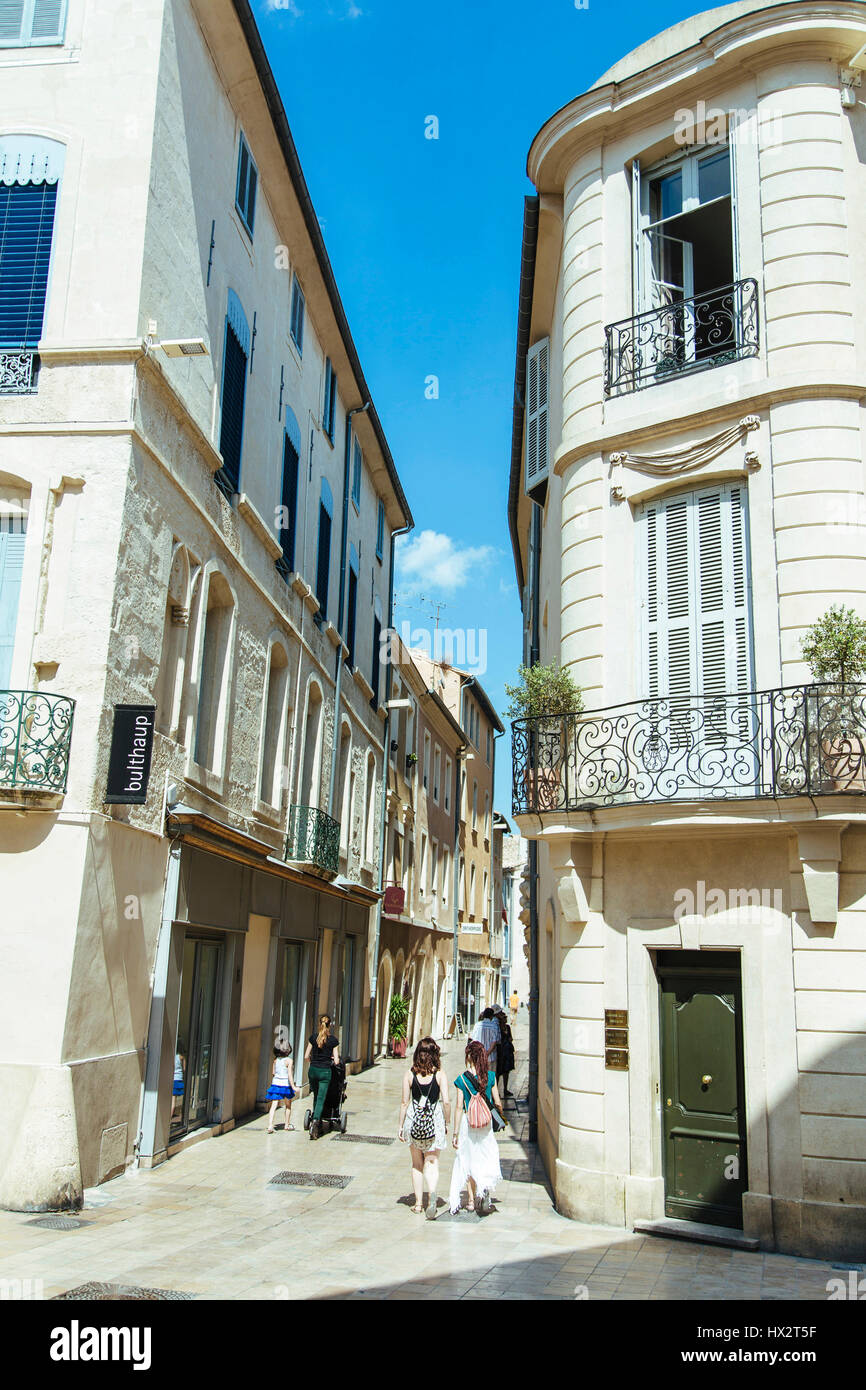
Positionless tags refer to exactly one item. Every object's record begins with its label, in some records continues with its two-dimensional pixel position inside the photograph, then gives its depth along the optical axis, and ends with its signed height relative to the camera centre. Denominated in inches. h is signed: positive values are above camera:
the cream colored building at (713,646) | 349.7 +121.5
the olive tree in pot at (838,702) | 347.6 +90.1
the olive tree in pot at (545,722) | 413.7 +95.5
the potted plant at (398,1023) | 1095.0 -49.9
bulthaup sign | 409.1 +74.4
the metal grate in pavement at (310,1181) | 450.9 -86.3
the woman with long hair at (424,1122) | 400.5 -53.5
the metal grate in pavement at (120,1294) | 267.4 -80.4
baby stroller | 575.8 -69.3
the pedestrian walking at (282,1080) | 568.1 -57.0
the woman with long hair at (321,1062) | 567.2 -47.0
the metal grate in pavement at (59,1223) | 345.4 -82.0
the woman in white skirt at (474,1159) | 394.6 -64.9
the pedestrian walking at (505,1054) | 697.0 -49.0
